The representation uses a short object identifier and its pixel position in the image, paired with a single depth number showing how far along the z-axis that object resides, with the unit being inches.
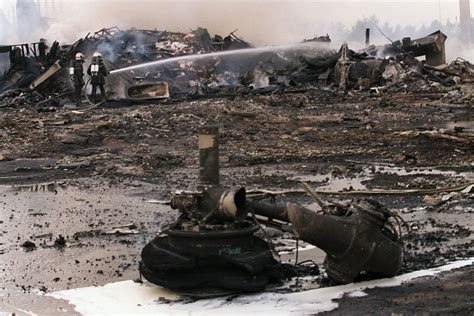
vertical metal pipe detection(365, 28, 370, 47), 1358.3
